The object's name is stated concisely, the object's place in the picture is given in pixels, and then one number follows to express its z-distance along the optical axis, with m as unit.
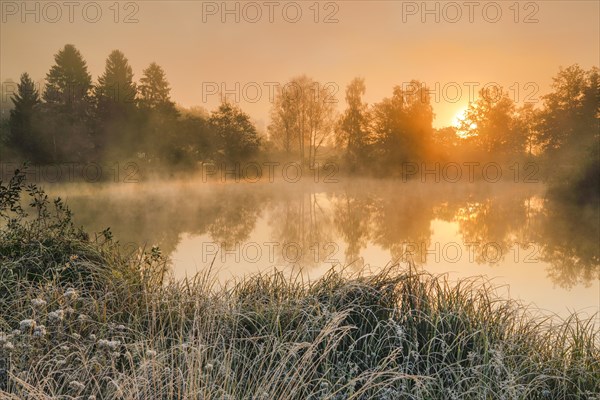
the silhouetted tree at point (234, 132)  26.78
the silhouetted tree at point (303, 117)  26.47
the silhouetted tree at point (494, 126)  29.83
